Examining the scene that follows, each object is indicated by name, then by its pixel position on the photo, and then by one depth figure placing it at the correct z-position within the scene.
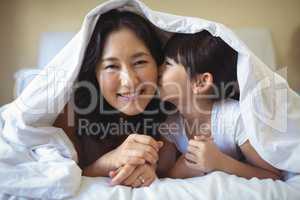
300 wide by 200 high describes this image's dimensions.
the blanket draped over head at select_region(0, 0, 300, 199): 0.72
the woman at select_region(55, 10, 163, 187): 0.76
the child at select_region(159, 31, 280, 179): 0.78
